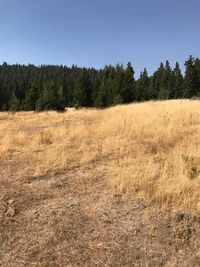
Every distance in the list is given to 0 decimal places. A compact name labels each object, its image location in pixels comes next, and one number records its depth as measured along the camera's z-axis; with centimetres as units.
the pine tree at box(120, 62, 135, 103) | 2488
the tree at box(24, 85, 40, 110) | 2818
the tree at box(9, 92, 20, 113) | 3027
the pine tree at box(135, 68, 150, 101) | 2807
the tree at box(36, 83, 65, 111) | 2136
